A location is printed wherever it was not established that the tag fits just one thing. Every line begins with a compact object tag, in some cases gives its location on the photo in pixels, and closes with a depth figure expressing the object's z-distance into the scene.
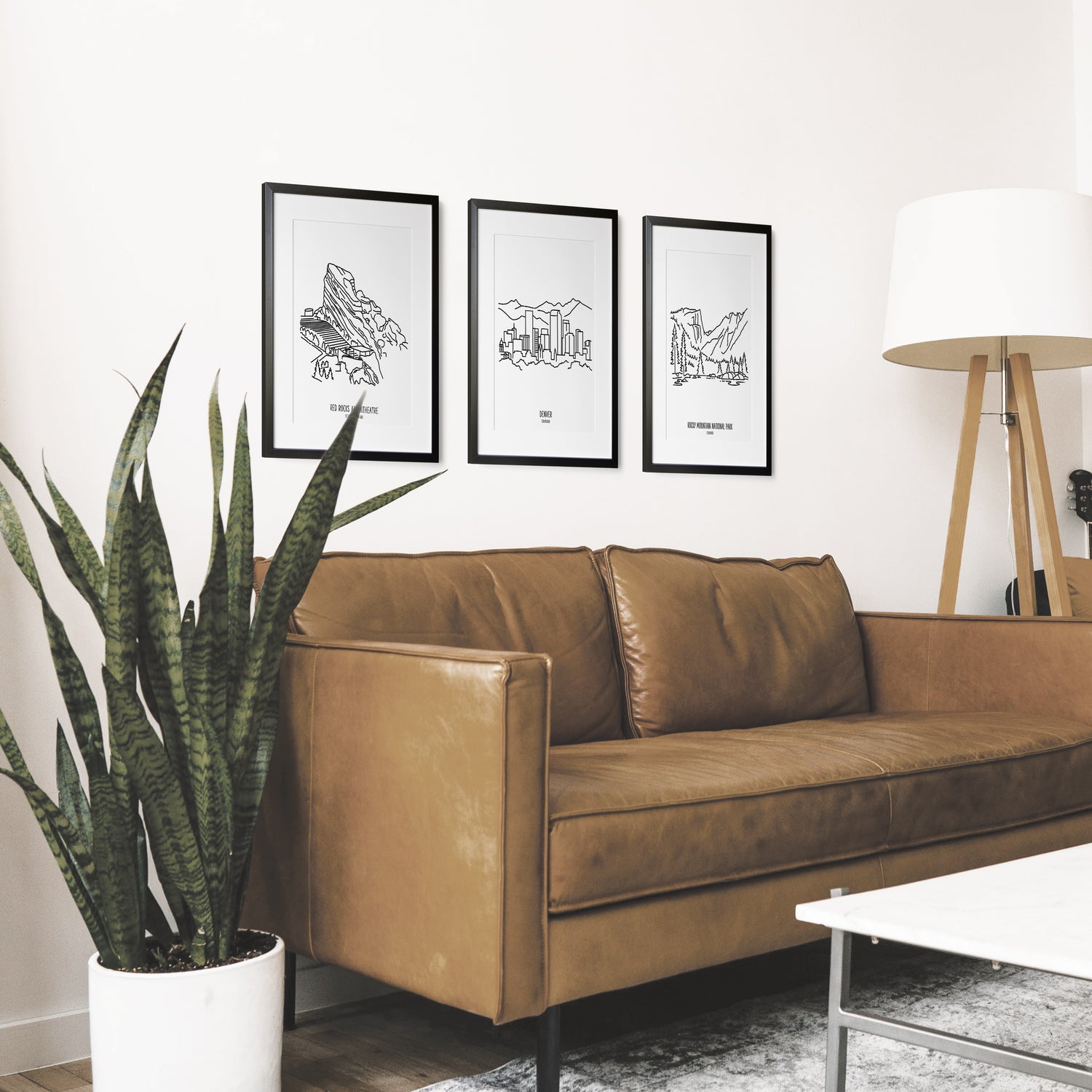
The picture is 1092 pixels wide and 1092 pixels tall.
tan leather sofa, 1.76
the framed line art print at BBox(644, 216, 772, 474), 3.18
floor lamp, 3.01
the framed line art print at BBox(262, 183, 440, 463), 2.64
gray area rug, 1.96
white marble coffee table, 1.21
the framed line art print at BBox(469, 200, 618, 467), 2.91
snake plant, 1.70
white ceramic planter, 1.71
